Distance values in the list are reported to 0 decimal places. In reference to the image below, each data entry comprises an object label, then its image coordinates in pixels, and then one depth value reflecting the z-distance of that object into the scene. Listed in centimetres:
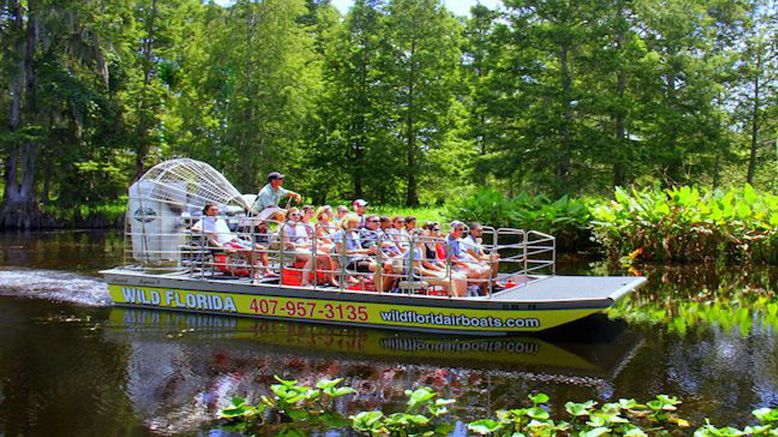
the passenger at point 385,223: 1288
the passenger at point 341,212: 1419
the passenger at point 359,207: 1398
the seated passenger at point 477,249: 1283
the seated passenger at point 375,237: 1249
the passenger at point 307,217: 1326
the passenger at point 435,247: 1255
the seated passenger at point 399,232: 1267
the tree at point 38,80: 3678
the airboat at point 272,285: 1165
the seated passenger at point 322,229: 1317
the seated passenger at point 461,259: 1212
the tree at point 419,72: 4247
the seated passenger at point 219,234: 1377
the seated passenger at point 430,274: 1170
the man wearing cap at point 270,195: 1460
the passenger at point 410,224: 1320
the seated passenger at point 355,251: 1223
